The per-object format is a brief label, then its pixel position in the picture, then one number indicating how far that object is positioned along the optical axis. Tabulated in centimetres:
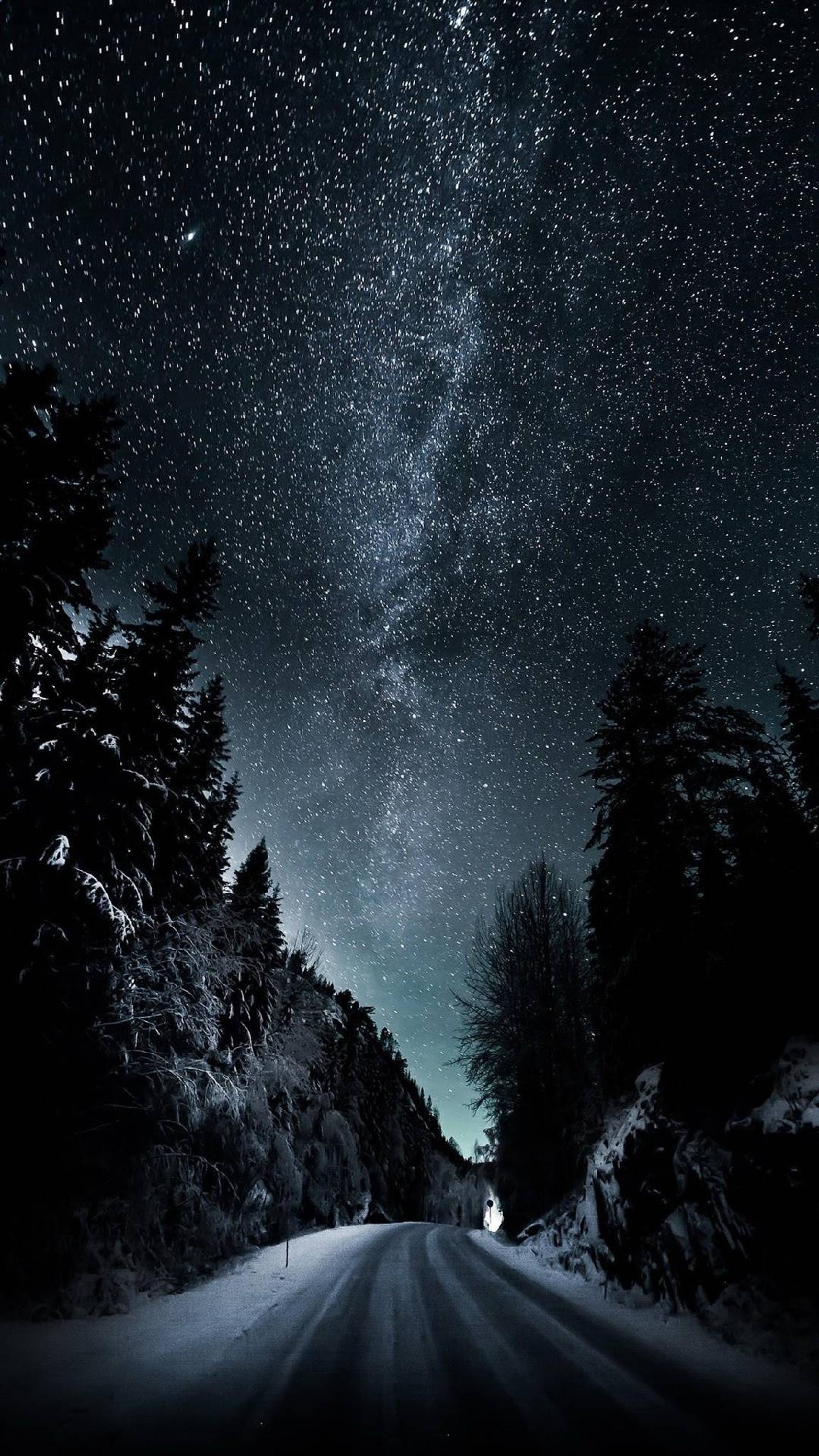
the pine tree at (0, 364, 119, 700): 960
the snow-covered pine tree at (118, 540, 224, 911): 1128
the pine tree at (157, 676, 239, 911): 1236
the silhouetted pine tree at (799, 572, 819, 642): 2045
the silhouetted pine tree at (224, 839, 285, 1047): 1380
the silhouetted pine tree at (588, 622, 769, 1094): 1165
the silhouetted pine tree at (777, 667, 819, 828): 2103
